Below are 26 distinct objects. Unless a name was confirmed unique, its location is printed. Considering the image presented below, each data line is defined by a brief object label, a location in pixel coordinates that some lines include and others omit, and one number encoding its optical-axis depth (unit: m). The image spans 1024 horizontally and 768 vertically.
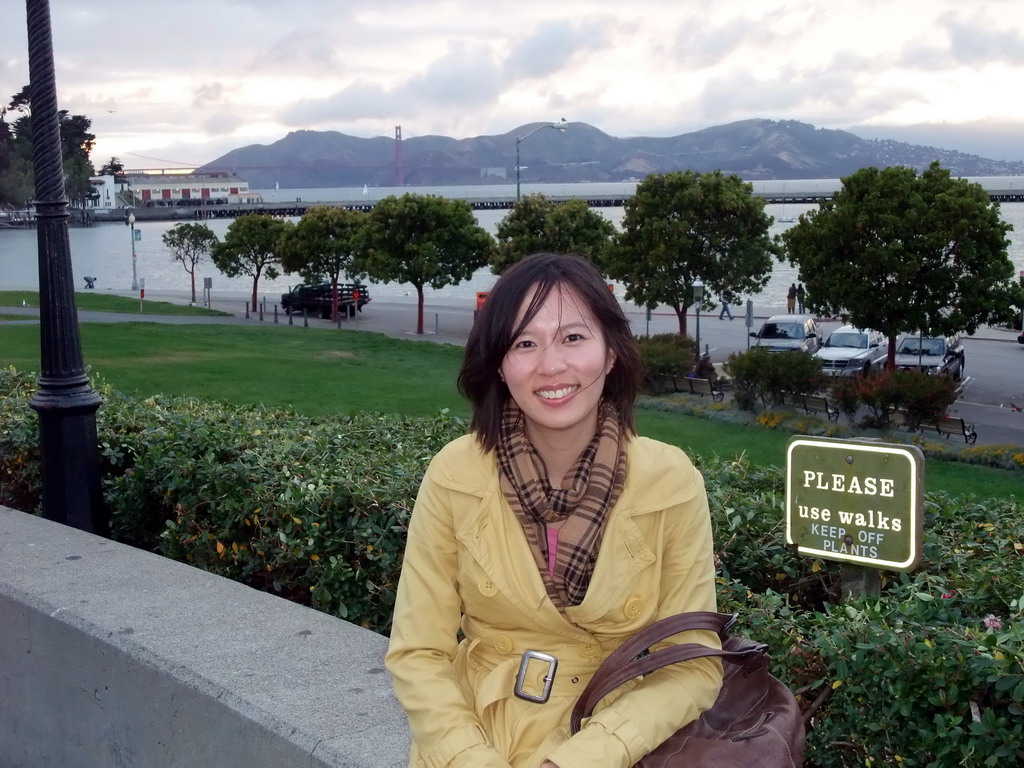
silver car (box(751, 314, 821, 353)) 33.19
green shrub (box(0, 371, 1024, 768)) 2.38
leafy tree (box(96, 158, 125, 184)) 137.62
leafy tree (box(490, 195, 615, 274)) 42.25
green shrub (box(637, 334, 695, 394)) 27.11
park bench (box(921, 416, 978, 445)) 22.44
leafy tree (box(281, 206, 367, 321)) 48.59
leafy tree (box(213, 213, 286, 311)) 53.97
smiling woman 2.17
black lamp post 5.12
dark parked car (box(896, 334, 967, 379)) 29.47
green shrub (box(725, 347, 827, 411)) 24.72
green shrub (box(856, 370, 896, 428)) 22.80
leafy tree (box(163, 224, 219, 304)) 58.06
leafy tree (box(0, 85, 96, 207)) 54.72
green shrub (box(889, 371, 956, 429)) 22.45
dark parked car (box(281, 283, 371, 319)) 49.56
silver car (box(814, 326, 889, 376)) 30.75
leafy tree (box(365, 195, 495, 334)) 42.78
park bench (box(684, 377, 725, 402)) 26.96
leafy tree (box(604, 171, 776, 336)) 34.81
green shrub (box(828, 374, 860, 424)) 23.52
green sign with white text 2.88
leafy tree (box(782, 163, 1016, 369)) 27.20
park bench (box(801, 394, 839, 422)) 24.91
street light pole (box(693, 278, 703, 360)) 32.91
